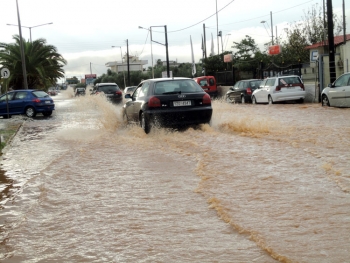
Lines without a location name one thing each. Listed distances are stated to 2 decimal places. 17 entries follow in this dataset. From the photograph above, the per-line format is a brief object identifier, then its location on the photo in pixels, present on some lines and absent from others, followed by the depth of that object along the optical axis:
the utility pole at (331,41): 22.42
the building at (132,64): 135.05
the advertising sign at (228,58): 49.09
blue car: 25.35
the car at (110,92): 32.12
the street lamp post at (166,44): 47.53
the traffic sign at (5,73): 22.95
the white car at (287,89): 24.41
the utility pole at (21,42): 33.13
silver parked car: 18.59
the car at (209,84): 33.25
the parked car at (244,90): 29.09
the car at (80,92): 64.01
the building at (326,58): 24.02
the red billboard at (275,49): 40.96
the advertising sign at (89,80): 119.26
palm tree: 40.53
